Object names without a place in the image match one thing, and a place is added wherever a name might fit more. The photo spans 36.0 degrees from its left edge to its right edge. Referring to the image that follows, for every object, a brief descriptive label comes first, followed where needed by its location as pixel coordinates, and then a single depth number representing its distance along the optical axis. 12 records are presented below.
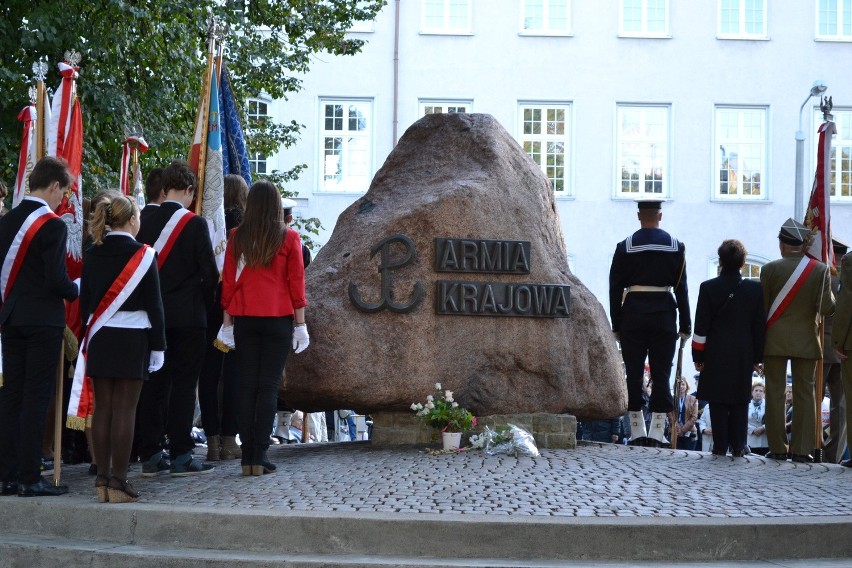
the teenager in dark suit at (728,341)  10.57
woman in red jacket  8.53
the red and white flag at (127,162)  12.18
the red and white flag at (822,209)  12.31
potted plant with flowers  10.01
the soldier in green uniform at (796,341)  10.65
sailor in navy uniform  11.02
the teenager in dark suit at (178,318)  8.67
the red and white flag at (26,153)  9.97
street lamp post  27.64
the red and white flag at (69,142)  9.16
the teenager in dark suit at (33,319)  7.62
